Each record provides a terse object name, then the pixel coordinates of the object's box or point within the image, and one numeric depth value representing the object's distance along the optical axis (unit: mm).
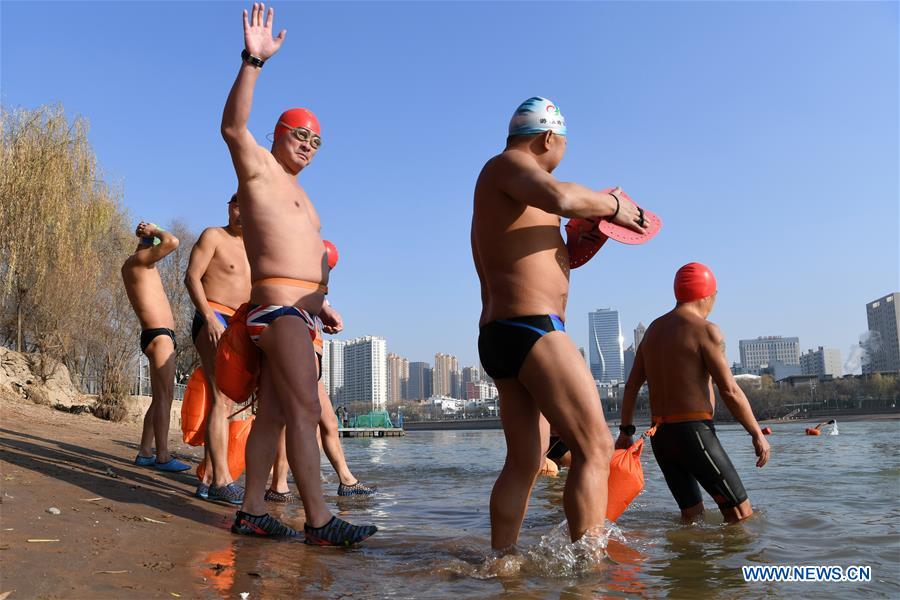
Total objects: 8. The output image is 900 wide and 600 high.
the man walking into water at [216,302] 4953
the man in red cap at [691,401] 4285
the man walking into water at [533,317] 2822
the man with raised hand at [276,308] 3531
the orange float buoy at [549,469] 7264
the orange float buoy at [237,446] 5309
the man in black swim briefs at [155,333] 6379
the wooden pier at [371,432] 48400
